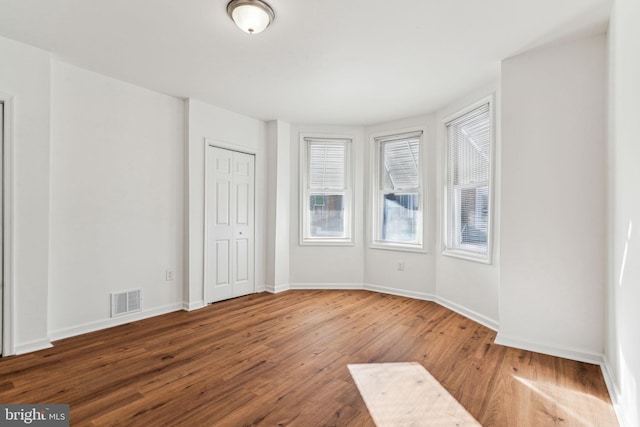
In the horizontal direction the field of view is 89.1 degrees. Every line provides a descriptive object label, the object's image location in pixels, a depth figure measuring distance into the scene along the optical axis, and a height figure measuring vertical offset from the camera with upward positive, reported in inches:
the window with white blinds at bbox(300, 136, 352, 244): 202.5 +16.2
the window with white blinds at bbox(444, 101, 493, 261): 141.6 +14.7
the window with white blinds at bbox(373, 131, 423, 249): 182.9 +12.9
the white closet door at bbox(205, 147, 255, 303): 167.2 -5.6
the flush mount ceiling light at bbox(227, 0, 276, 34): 83.4 +52.7
